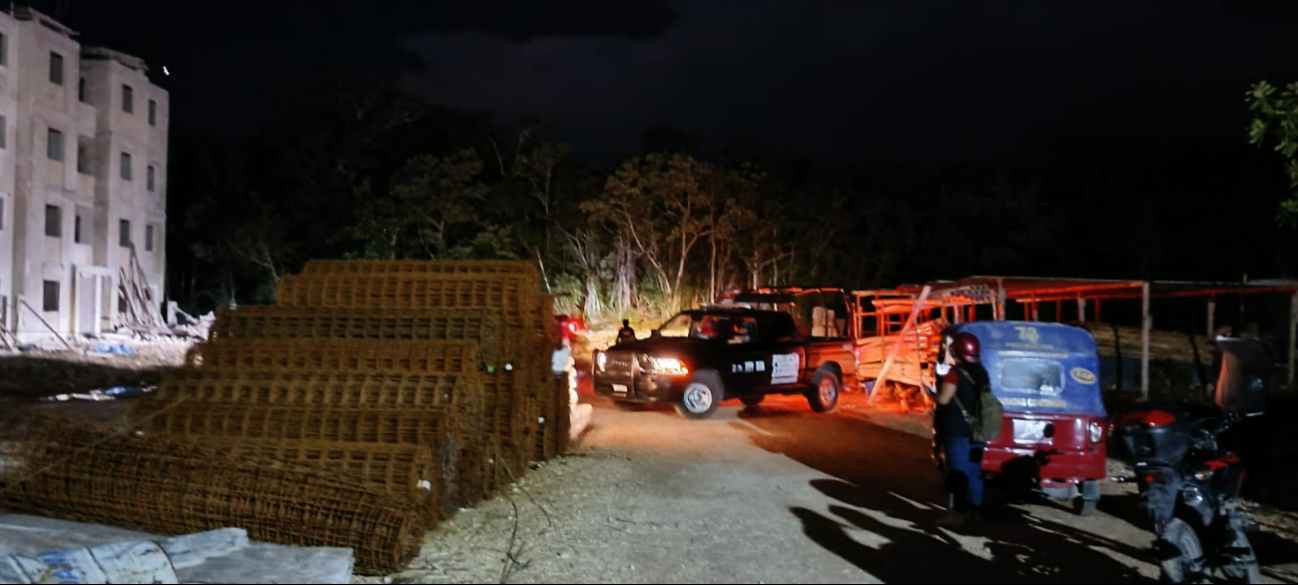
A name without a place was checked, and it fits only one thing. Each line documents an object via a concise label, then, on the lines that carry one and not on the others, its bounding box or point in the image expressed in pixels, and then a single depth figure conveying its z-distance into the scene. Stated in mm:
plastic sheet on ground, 5859
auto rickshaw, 8609
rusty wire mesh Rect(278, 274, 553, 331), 11141
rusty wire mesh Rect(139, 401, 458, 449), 7961
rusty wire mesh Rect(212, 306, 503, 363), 10188
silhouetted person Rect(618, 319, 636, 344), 19500
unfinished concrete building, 30484
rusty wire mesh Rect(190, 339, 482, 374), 9125
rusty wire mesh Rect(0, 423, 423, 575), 6672
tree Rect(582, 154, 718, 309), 32000
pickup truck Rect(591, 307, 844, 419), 15391
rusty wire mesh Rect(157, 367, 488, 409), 8523
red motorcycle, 6203
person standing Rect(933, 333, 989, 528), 7988
